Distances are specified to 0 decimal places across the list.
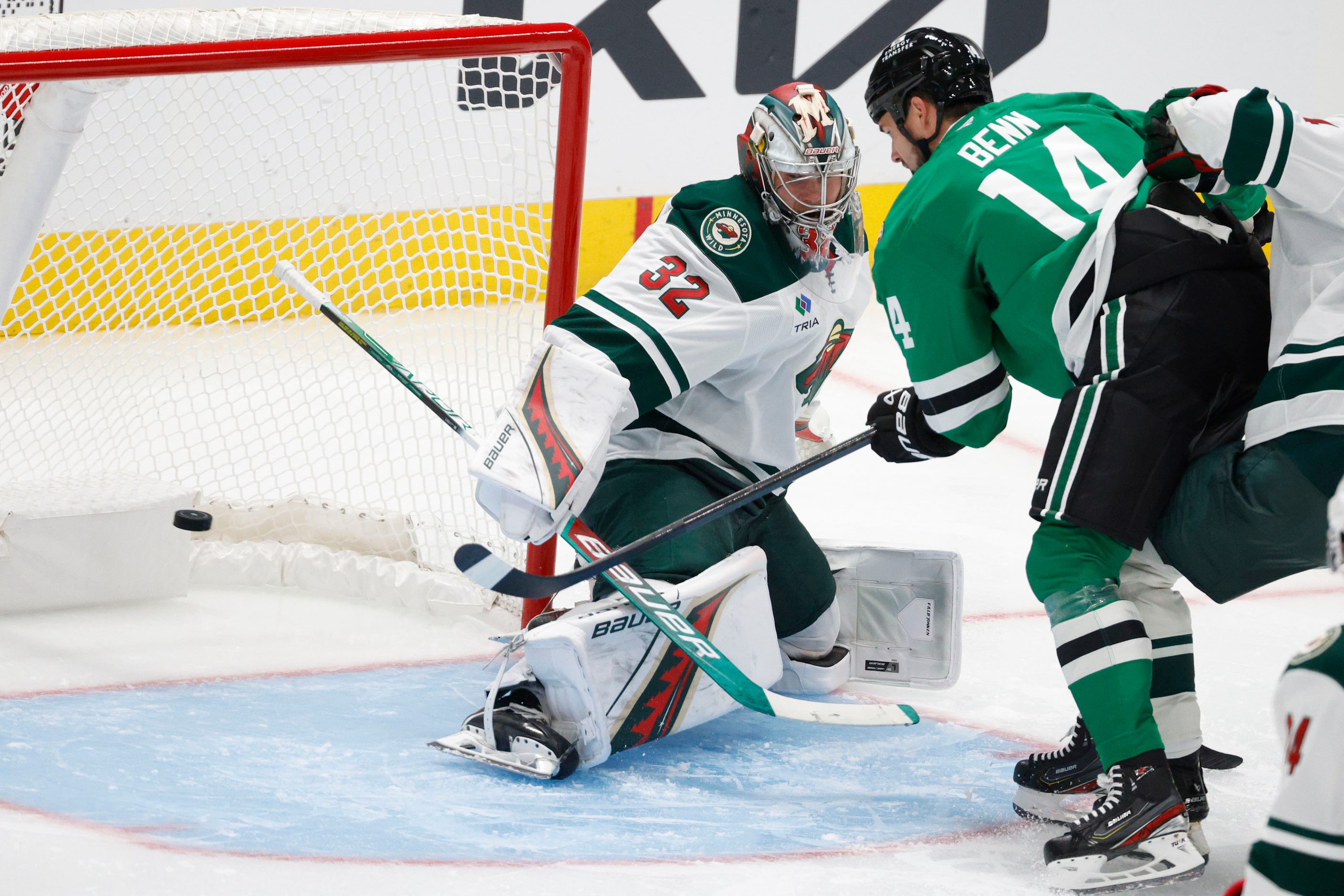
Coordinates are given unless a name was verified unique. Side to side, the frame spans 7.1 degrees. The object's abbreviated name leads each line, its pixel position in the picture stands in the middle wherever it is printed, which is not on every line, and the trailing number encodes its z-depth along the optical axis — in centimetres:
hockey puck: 2159
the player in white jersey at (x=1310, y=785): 1903
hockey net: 2217
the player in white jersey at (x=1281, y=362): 2027
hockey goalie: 2085
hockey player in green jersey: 2037
